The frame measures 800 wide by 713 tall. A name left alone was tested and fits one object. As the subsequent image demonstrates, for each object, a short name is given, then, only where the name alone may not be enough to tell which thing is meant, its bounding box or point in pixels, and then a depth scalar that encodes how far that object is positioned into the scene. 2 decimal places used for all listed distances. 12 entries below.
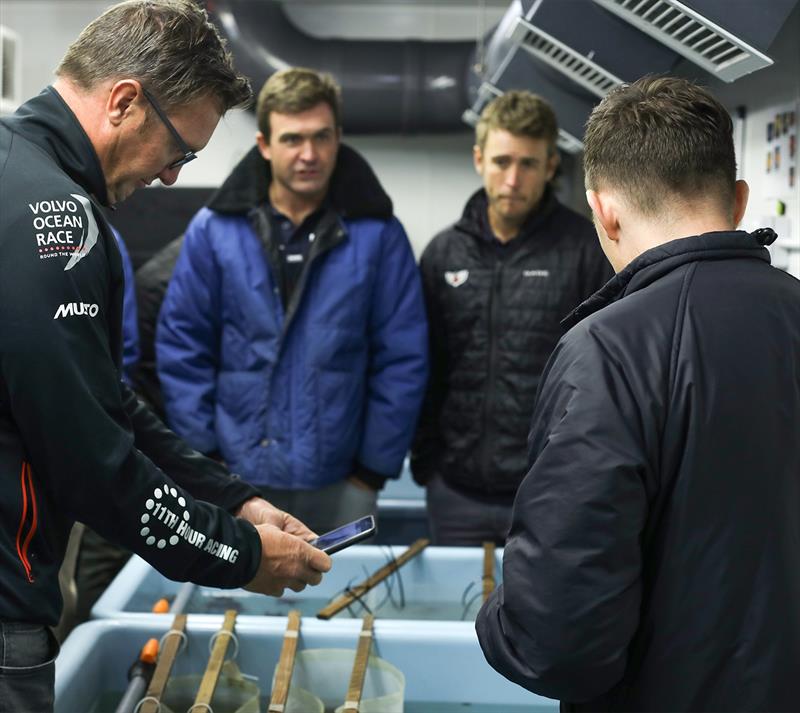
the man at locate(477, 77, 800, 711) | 1.06
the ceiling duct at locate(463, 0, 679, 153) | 2.13
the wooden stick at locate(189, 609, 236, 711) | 1.68
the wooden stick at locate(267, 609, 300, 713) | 1.69
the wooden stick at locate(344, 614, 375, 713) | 1.71
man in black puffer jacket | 2.71
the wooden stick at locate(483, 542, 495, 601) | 2.15
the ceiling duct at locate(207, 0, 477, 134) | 4.50
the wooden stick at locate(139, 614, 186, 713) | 1.69
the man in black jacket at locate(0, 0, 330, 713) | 1.22
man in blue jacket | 2.62
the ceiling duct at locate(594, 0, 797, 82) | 1.59
